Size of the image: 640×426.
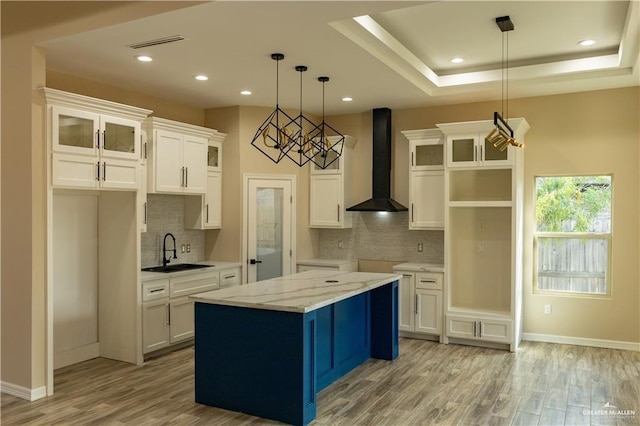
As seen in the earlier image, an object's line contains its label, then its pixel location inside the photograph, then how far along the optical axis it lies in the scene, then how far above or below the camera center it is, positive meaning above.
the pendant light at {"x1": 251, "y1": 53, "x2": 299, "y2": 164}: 6.84 +1.06
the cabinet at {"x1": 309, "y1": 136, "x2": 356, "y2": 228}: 7.08 +0.28
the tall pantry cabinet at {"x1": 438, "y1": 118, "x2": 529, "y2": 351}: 5.81 -0.33
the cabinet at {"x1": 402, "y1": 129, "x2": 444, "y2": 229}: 6.38 +0.43
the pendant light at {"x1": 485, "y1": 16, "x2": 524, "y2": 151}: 4.48 +0.82
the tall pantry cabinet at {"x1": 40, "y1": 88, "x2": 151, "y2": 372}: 4.64 -0.21
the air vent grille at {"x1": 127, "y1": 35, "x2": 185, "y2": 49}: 4.13 +1.37
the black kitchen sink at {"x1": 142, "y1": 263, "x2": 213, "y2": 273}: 5.91 -0.63
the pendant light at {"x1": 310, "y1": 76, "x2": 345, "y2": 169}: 6.93 +0.89
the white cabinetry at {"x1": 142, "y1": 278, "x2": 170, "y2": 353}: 5.37 -1.06
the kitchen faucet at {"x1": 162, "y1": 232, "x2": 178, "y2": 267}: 6.16 -0.44
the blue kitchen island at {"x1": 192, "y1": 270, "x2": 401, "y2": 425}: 3.80 -1.02
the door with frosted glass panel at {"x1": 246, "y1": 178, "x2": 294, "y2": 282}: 6.76 -0.20
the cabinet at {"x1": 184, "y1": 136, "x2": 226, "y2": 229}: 6.48 +0.16
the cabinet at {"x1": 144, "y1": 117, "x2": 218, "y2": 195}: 5.66 +0.64
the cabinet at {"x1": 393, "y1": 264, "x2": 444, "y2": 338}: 6.21 -1.07
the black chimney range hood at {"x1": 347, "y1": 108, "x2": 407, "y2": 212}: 6.88 +0.68
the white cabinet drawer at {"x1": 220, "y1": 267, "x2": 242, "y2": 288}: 6.35 -0.79
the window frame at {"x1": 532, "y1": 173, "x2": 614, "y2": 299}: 5.91 -0.30
